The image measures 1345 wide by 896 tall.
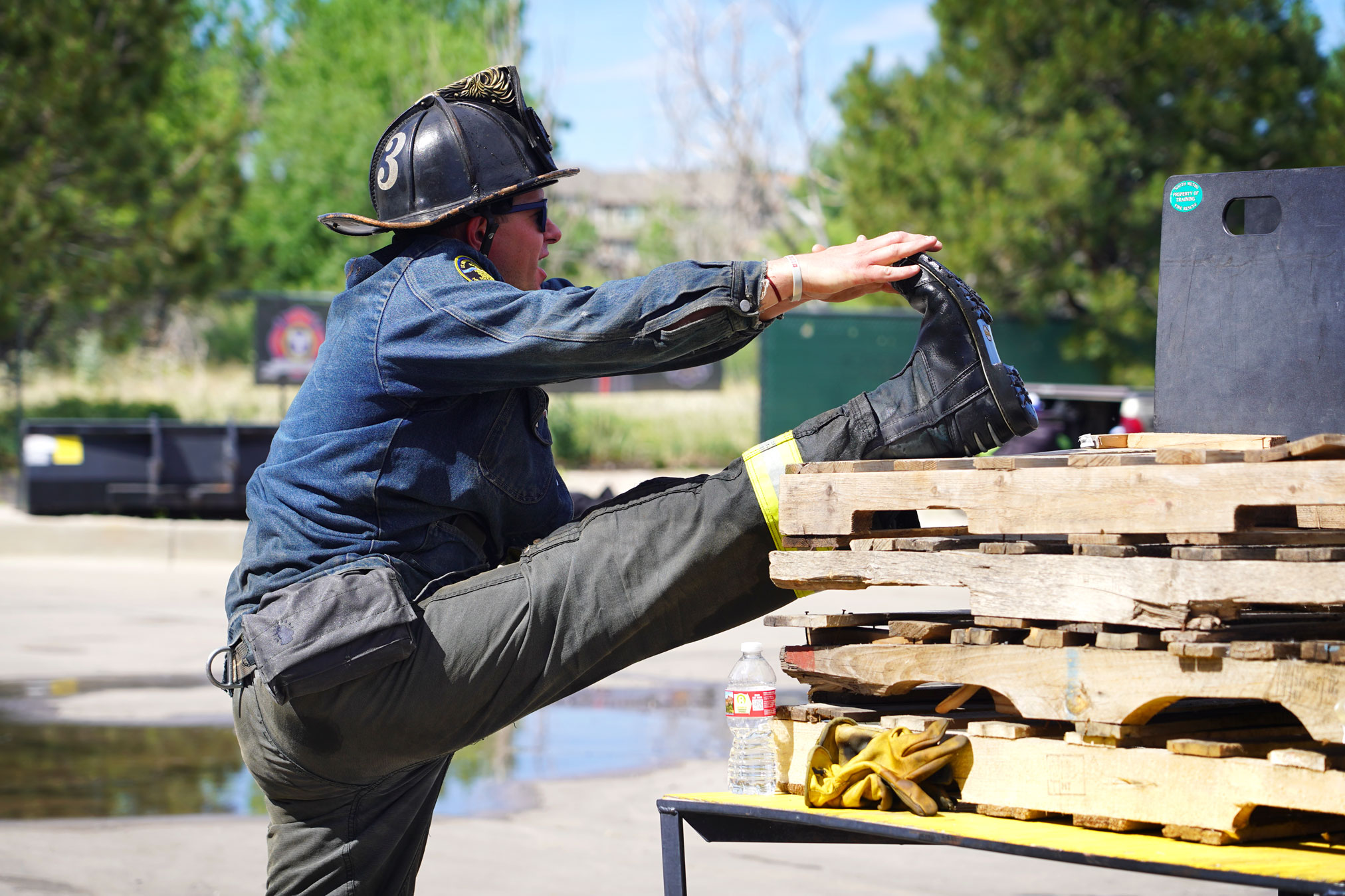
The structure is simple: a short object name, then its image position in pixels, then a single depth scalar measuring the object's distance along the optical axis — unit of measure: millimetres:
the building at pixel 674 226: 35531
